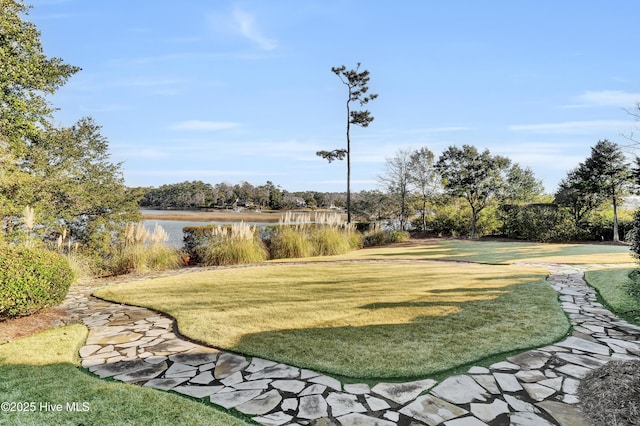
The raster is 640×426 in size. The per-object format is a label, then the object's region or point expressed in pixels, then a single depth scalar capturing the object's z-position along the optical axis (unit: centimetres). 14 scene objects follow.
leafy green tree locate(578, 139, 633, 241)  1391
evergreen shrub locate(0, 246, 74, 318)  410
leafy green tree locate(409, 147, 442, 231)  1914
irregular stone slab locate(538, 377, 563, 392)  251
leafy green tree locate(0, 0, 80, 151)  604
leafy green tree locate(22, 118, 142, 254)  900
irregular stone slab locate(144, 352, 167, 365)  304
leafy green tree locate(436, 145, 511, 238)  1647
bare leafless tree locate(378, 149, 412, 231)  1923
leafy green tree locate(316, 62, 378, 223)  1727
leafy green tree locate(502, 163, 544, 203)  2262
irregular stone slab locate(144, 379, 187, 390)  254
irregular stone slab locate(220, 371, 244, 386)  261
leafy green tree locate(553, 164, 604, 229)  1449
